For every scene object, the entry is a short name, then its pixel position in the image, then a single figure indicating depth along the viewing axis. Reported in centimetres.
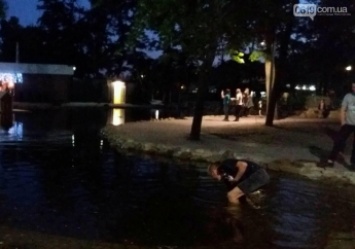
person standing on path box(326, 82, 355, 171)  1383
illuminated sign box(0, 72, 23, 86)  5583
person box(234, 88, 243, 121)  3241
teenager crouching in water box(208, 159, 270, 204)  1052
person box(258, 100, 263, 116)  4022
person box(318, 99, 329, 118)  3438
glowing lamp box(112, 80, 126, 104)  6256
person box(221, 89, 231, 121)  3219
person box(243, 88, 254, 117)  3578
